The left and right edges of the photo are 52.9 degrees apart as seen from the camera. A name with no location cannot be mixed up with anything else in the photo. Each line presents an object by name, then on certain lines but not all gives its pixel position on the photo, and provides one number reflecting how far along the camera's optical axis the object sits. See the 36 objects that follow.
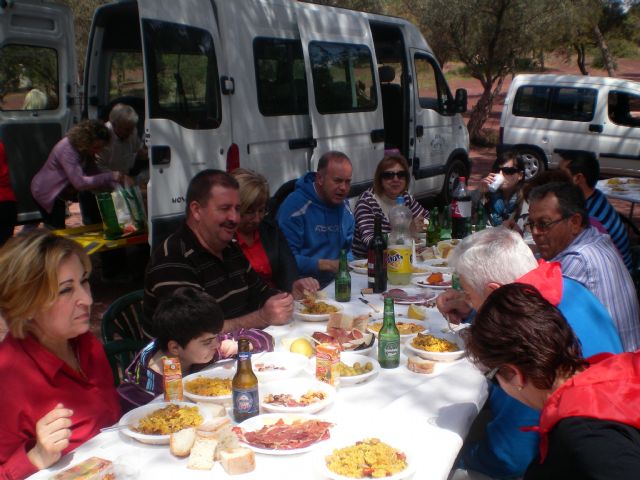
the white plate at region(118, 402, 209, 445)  1.97
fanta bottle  3.87
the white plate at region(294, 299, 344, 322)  3.21
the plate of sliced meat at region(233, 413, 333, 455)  1.93
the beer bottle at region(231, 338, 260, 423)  2.11
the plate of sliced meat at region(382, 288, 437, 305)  3.53
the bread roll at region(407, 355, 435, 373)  2.58
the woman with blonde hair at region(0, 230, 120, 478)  1.89
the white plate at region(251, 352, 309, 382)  2.50
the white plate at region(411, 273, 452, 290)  3.84
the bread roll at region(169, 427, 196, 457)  1.91
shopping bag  5.90
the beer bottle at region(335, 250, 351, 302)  3.59
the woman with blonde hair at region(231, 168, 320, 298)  3.80
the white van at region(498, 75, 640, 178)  12.36
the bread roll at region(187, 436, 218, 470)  1.85
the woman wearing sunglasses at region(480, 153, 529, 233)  5.95
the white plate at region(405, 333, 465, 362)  2.67
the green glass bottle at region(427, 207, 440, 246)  5.07
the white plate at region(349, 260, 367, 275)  4.24
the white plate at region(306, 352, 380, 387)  2.43
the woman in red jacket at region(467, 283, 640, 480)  1.44
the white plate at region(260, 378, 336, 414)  2.23
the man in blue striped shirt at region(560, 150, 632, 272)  4.63
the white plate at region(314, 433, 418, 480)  1.78
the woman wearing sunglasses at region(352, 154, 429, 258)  5.06
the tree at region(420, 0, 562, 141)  17.72
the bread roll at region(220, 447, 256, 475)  1.82
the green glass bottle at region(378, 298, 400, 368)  2.62
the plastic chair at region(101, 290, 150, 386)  3.08
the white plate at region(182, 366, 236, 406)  2.26
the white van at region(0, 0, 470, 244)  5.51
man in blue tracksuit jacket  4.66
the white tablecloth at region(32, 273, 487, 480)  1.85
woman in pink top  6.52
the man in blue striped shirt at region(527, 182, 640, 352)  3.10
